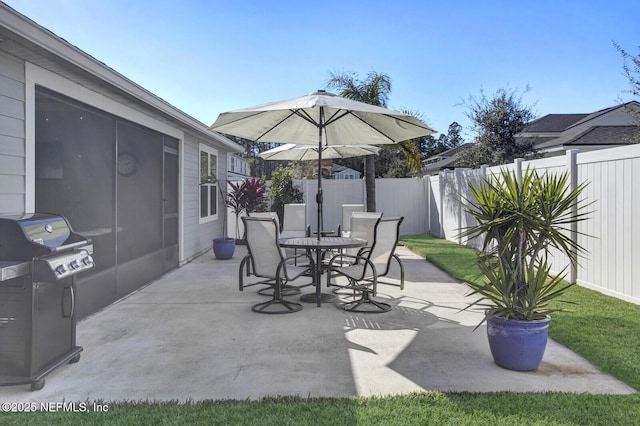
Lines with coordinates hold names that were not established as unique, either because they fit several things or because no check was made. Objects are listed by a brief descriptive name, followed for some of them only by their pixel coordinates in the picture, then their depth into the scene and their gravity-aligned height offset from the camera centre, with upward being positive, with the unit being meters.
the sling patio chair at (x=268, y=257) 4.85 -0.54
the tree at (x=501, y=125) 12.73 +2.46
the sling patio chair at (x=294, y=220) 9.18 -0.22
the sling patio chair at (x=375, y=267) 4.99 -0.67
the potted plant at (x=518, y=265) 3.17 -0.43
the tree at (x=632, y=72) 8.96 +2.81
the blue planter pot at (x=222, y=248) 8.77 -0.77
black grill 2.79 -0.55
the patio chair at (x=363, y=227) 5.66 -0.23
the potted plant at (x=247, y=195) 10.30 +0.33
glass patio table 5.02 -0.41
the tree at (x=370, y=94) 11.96 +3.15
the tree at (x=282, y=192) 12.38 +0.48
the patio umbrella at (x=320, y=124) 4.71 +1.10
